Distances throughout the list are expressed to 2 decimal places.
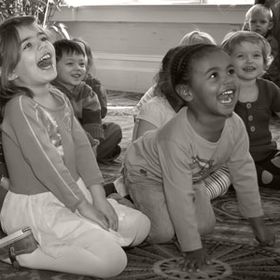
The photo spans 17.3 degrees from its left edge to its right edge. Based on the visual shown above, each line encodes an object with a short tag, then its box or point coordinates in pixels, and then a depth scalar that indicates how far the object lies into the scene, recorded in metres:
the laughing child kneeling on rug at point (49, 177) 2.40
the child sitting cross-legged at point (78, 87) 3.34
